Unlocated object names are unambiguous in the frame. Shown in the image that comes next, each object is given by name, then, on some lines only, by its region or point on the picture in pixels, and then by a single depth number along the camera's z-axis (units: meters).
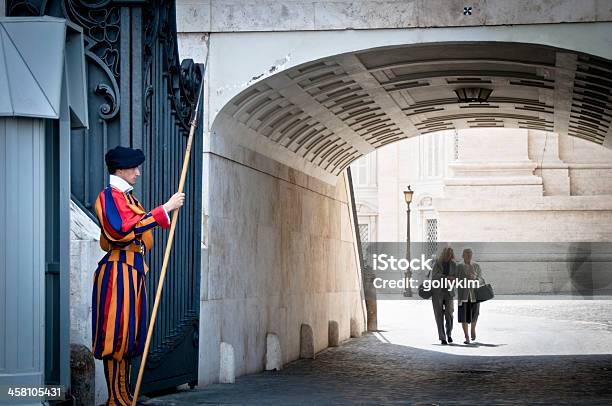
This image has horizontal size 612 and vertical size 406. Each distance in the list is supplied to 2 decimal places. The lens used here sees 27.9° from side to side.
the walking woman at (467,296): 22.56
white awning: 7.32
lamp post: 46.97
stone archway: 13.88
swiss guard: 8.09
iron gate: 9.98
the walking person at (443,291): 22.27
